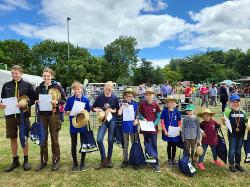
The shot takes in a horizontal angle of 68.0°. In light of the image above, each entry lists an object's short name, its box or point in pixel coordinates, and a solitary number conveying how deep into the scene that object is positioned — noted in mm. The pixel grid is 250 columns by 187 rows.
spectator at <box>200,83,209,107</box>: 12899
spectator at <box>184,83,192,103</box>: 11220
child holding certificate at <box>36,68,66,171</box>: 3706
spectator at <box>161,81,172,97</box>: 12123
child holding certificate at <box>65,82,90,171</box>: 3749
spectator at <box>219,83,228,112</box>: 10311
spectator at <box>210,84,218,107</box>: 12720
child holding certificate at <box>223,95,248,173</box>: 3756
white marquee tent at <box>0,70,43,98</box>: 14443
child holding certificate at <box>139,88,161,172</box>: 3808
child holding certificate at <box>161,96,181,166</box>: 3921
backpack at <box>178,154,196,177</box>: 3638
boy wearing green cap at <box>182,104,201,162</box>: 3776
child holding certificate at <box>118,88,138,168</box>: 3853
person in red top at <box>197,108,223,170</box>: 3969
